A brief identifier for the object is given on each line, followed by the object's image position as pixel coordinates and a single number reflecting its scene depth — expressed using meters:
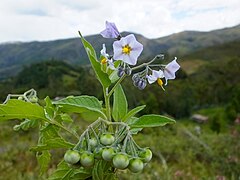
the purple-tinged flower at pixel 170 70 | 0.16
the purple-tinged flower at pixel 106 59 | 0.15
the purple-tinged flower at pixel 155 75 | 0.16
